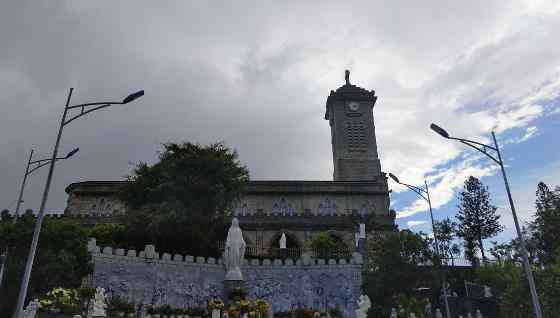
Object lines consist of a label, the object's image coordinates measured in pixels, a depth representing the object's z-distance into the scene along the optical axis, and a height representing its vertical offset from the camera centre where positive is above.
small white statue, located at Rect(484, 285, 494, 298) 28.70 -0.40
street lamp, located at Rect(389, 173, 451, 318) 23.39 +5.71
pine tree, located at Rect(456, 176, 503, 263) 46.34 +7.92
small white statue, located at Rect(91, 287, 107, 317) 18.86 -0.63
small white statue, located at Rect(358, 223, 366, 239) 38.38 +5.40
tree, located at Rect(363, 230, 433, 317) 26.62 +1.22
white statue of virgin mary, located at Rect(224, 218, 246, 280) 26.14 +2.63
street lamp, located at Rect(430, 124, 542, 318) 13.34 +3.74
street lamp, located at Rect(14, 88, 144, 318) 12.02 +4.30
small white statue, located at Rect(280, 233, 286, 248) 38.41 +4.46
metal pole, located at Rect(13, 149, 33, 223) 20.58 +5.25
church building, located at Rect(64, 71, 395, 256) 44.00 +11.27
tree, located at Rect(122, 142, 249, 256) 29.88 +7.50
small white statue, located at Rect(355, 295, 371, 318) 23.81 -1.09
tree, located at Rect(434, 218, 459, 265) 29.99 +3.94
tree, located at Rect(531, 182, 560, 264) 37.97 +5.33
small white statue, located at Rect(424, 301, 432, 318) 23.30 -1.35
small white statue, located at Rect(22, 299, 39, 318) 15.95 -0.72
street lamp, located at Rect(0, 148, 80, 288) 17.87 +5.27
